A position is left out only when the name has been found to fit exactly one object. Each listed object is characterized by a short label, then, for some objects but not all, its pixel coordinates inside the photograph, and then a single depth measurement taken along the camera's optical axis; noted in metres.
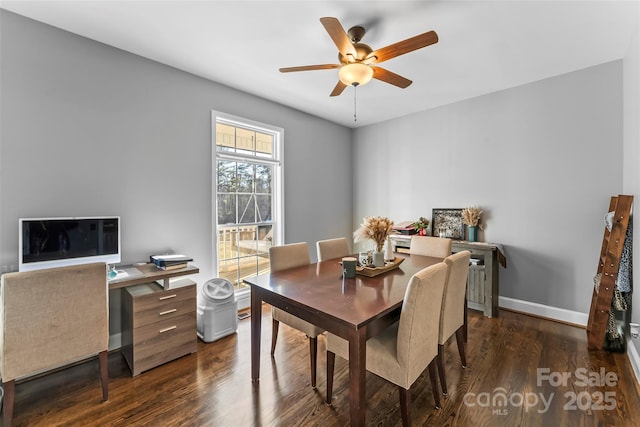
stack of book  2.38
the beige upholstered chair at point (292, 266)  1.97
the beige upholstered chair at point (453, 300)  1.83
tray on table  2.06
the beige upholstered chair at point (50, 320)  1.57
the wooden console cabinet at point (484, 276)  3.14
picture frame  3.72
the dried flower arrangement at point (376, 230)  2.21
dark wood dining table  1.33
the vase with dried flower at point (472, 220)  3.49
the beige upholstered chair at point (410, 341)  1.42
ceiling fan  1.72
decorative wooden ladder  2.30
